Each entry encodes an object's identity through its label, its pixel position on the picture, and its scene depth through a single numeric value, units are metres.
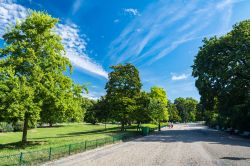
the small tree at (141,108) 28.93
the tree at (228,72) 25.75
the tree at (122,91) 28.51
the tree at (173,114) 87.89
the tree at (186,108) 111.99
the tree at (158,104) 39.22
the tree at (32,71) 13.25
